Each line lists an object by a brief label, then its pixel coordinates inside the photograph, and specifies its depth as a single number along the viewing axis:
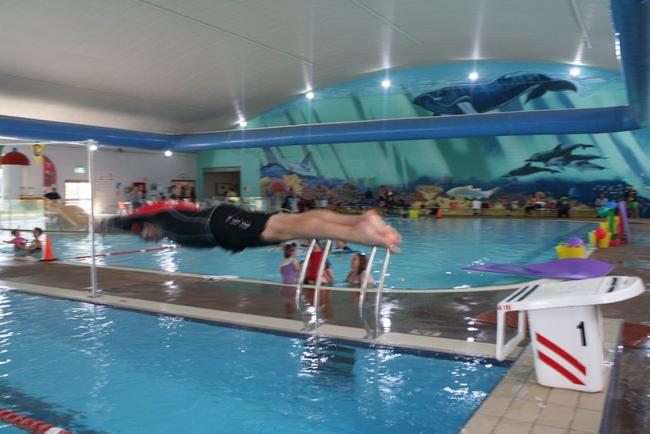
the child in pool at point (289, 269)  7.88
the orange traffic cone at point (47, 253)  10.81
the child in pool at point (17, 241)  12.39
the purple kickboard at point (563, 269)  7.31
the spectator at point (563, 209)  21.36
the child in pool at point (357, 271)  7.95
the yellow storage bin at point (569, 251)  8.80
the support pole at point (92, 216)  6.75
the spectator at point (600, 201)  20.98
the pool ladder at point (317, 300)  4.82
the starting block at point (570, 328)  3.22
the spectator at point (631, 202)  19.95
